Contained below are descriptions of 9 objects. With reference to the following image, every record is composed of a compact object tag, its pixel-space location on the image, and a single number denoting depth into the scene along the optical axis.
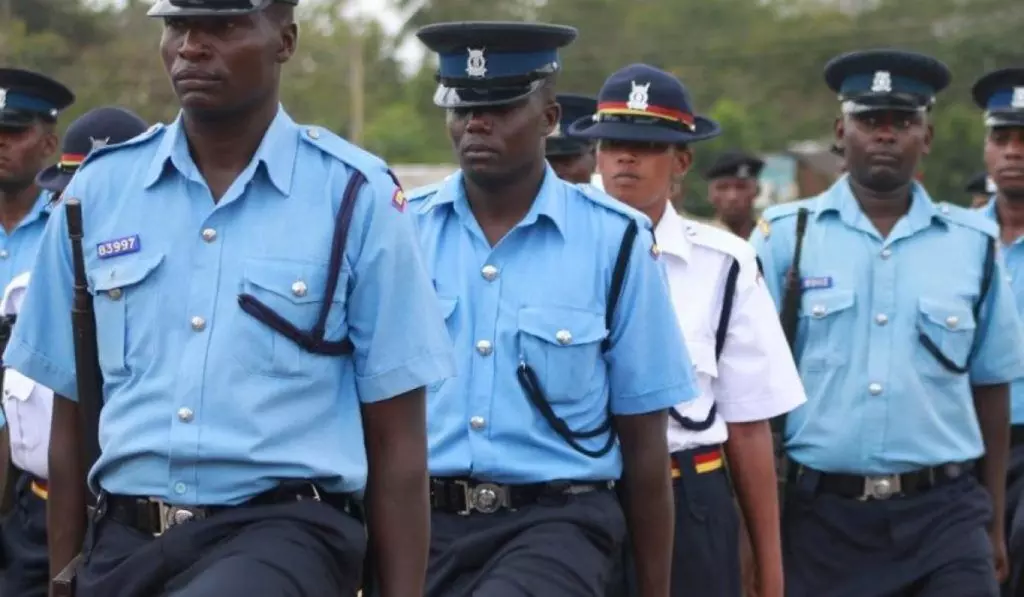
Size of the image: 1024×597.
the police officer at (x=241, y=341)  6.87
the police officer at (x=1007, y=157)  14.55
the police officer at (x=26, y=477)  11.45
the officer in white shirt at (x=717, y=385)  11.04
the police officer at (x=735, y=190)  23.89
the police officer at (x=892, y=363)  12.03
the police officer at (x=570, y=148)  14.12
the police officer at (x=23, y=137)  14.67
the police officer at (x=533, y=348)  8.85
